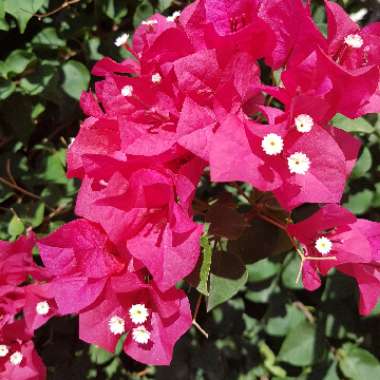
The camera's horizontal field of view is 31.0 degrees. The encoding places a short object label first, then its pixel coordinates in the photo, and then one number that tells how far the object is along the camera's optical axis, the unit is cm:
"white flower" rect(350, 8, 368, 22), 39
